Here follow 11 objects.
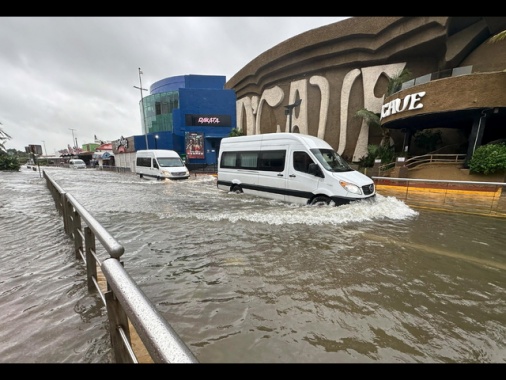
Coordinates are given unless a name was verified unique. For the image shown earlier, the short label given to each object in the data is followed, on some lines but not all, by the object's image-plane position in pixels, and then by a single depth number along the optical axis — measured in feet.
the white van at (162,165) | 53.83
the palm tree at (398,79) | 56.29
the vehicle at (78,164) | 137.90
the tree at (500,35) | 32.18
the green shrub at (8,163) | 89.16
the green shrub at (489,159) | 37.63
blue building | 106.73
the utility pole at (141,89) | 98.07
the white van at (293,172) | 23.11
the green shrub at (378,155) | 58.80
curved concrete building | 42.78
